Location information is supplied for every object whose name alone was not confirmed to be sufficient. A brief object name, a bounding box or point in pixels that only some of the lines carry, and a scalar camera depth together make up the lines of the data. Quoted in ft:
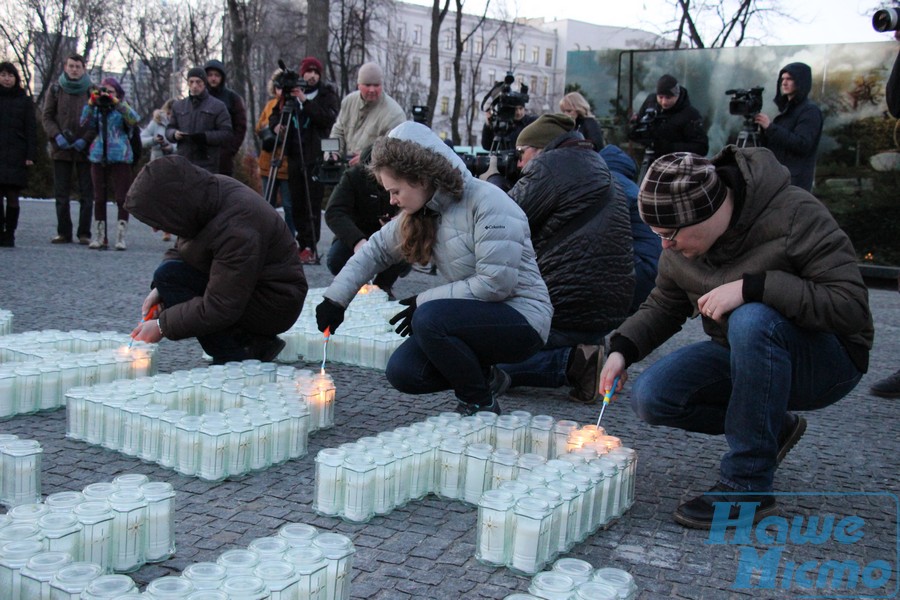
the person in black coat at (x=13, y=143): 34.06
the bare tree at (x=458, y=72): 100.78
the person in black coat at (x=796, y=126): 27.45
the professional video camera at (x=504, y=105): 27.55
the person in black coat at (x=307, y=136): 33.63
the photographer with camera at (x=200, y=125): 33.60
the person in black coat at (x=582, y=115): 25.95
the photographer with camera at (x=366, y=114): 29.27
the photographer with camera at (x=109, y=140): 34.78
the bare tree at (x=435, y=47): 86.74
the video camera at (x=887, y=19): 16.01
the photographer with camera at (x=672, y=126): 28.91
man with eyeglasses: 10.09
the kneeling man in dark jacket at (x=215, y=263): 15.28
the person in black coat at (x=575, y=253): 16.55
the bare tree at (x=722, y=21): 92.43
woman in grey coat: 13.50
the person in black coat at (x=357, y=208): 23.89
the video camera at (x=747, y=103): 28.48
